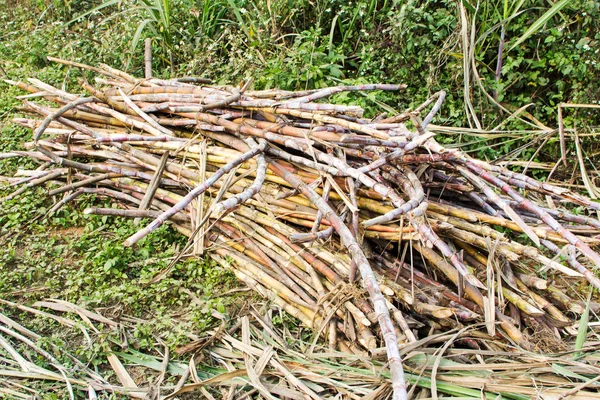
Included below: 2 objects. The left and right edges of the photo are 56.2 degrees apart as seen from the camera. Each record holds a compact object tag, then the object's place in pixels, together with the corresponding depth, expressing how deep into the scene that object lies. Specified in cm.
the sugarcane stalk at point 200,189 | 237
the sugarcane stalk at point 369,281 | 199
